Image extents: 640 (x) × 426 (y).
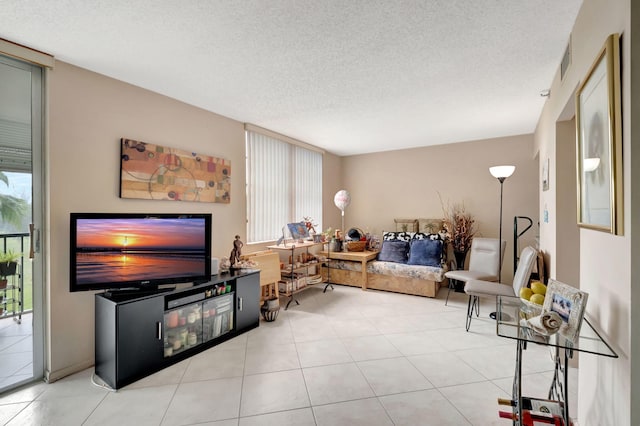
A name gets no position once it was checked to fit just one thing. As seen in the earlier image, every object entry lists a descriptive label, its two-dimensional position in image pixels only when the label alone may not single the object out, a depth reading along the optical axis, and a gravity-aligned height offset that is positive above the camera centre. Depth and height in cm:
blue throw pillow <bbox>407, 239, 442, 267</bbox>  448 -60
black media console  212 -91
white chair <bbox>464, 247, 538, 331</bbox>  277 -78
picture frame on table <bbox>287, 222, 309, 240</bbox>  434 -24
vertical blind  409 +47
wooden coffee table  470 -69
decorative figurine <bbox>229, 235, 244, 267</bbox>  328 -42
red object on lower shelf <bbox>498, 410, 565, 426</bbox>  147 -104
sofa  434 -82
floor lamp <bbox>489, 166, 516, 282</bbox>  375 +54
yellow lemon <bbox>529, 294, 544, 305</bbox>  170 -50
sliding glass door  207 -2
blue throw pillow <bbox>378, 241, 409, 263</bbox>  477 -62
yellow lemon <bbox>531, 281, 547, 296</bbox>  179 -46
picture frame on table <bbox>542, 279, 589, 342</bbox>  126 -43
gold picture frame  106 +29
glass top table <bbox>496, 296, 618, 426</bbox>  121 -55
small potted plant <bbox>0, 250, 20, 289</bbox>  207 -35
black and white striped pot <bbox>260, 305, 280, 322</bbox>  337 -113
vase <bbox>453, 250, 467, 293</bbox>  468 -78
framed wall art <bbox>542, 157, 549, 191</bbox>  285 +38
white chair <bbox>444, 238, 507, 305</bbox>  366 -63
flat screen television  223 -29
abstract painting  264 +41
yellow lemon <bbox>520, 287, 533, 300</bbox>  182 -50
